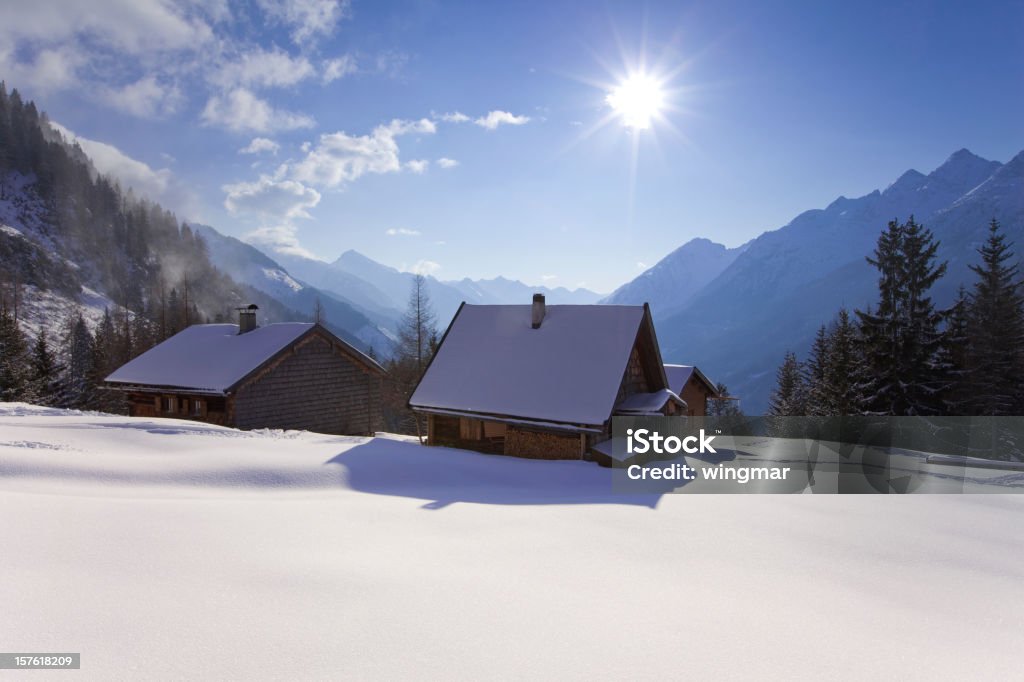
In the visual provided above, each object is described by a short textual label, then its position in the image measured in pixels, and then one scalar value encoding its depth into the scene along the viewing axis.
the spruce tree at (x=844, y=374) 28.42
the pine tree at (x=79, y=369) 42.62
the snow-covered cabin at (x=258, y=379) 21.72
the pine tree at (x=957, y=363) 26.84
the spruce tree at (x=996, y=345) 28.05
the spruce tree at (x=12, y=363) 34.69
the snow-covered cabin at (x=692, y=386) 27.66
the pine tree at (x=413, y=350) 39.19
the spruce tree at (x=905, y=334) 26.88
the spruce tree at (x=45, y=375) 38.75
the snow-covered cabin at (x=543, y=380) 17.11
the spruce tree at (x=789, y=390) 47.06
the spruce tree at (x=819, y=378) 35.09
